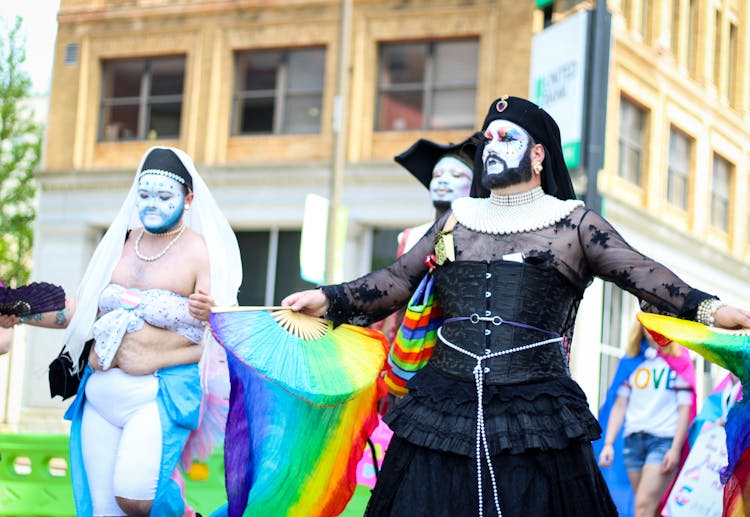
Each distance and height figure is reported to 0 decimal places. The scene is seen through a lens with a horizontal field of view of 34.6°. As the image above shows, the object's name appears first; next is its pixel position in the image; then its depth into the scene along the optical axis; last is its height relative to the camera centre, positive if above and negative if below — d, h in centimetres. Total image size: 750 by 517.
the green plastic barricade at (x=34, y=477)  854 -139
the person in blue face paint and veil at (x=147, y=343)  588 -26
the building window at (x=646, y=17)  2184 +556
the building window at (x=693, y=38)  2086 +508
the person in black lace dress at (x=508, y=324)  442 -4
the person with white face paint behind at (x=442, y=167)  709 +86
